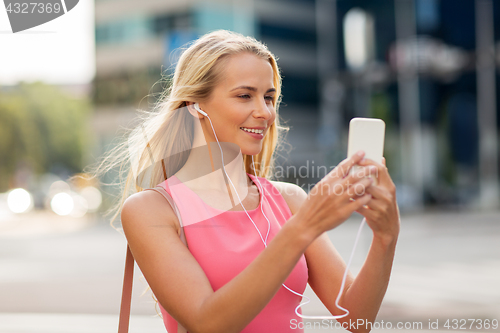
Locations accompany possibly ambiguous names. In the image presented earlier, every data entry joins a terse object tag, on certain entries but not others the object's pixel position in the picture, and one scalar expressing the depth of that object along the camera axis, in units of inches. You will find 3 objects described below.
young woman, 54.2
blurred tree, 1649.9
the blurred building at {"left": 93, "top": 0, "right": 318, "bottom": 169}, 1009.5
